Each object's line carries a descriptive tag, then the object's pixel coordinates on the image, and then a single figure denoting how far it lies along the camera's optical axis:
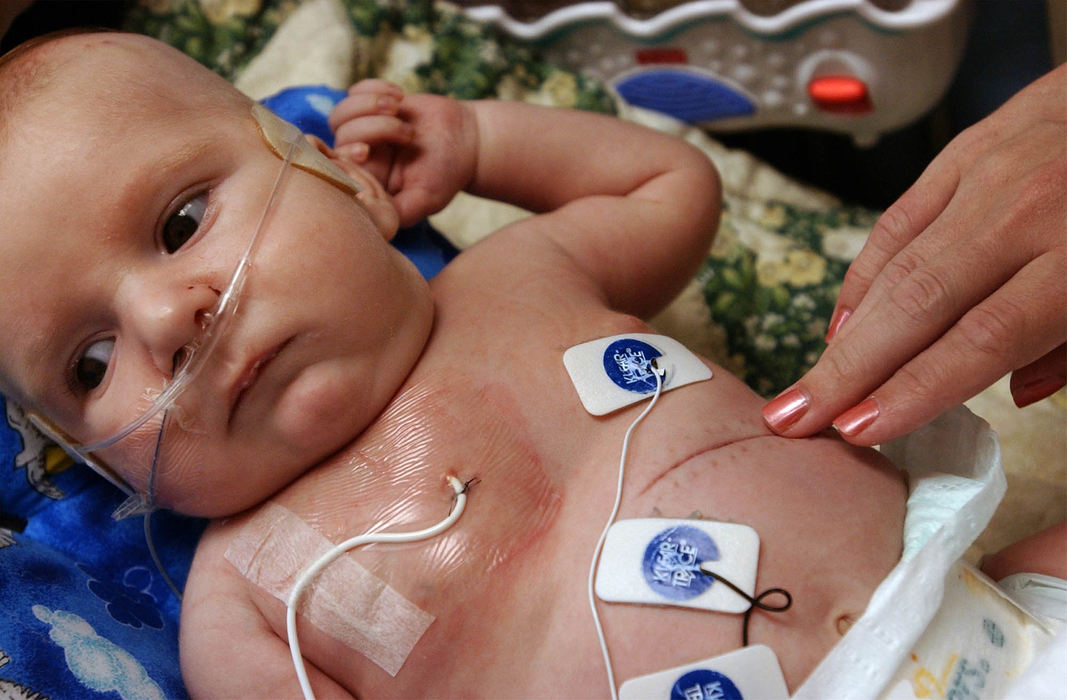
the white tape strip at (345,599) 0.38
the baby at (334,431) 0.37
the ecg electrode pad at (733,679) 0.36
